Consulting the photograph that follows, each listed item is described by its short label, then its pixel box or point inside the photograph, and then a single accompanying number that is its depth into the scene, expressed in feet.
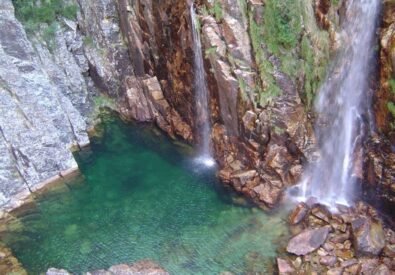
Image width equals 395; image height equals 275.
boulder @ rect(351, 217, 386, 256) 54.39
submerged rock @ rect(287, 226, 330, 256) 56.59
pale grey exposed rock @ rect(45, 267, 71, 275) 55.25
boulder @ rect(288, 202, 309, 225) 61.52
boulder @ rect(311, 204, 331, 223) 60.90
